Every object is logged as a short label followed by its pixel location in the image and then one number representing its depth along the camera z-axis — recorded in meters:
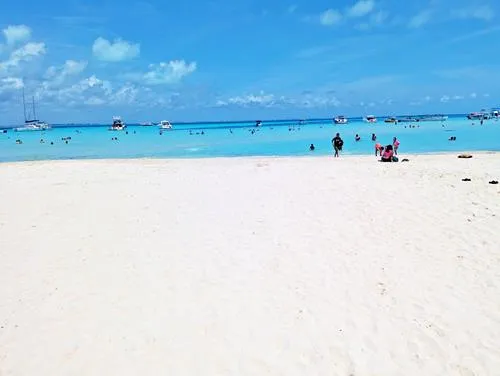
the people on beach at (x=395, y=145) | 28.92
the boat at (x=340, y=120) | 142.88
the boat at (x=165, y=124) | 121.43
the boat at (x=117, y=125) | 115.88
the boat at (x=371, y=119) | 147.12
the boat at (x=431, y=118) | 146.50
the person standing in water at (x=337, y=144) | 31.55
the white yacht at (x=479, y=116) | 131.43
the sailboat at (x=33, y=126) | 144.38
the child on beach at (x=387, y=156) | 23.98
